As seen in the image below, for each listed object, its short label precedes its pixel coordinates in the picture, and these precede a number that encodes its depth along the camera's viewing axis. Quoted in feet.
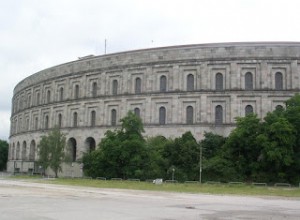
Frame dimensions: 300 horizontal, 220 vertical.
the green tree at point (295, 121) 142.73
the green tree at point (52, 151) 185.37
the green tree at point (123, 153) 155.02
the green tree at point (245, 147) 148.87
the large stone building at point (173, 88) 176.96
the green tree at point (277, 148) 140.26
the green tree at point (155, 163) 153.89
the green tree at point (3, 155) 299.17
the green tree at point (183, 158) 155.63
